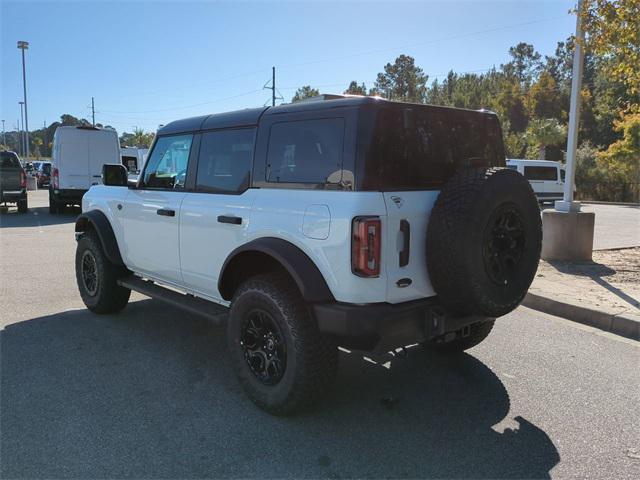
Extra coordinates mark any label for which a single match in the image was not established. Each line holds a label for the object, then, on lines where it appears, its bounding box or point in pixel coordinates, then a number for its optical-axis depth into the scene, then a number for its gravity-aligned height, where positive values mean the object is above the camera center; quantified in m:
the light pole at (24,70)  44.84 +9.62
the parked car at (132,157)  24.16 +1.20
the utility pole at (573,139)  8.50 +0.82
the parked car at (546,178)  24.67 +0.49
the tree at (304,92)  69.06 +12.31
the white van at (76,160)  16.17 +0.60
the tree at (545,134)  37.88 +4.02
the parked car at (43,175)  34.47 +0.23
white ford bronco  3.06 -0.31
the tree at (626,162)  26.28 +1.53
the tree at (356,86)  73.44 +14.10
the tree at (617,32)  7.62 +2.39
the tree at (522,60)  89.88 +22.12
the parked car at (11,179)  16.25 -0.03
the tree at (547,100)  51.22 +8.74
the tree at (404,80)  68.19 +13.95
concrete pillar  8.45 -0.75
